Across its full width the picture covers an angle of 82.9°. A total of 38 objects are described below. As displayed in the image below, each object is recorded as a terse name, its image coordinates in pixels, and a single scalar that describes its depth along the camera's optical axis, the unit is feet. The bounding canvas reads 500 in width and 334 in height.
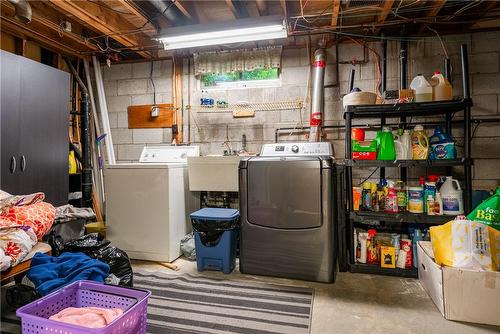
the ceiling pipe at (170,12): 8.39
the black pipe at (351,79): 9.15
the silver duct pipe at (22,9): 7.53
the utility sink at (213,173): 9.31
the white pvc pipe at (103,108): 11.98
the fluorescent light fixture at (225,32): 8.19
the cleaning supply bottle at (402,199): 7.79
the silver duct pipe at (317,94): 9.70
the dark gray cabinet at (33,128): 8.27
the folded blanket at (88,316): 3.82
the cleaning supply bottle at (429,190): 7.47
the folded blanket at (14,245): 4.96
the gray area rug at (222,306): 5.50
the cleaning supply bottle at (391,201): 7.77
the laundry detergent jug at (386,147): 7.73
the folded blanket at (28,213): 5.95
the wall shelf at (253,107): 10.44
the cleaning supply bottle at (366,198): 8.09
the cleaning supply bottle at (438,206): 7.41
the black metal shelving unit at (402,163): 7.25
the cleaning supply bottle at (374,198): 8.02
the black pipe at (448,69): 8.70
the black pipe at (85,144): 11.40
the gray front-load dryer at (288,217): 7.44
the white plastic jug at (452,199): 7.36
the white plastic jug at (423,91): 7.68
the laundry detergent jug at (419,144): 7.60
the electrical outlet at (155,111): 11.50
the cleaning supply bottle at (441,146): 7.48
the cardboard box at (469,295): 5.46
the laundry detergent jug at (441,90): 7.66
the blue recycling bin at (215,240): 8.05
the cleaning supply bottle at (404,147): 7.75
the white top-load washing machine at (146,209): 8.82
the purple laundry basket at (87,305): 3.67
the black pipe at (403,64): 9.30
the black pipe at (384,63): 9.52
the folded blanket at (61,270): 5.04
